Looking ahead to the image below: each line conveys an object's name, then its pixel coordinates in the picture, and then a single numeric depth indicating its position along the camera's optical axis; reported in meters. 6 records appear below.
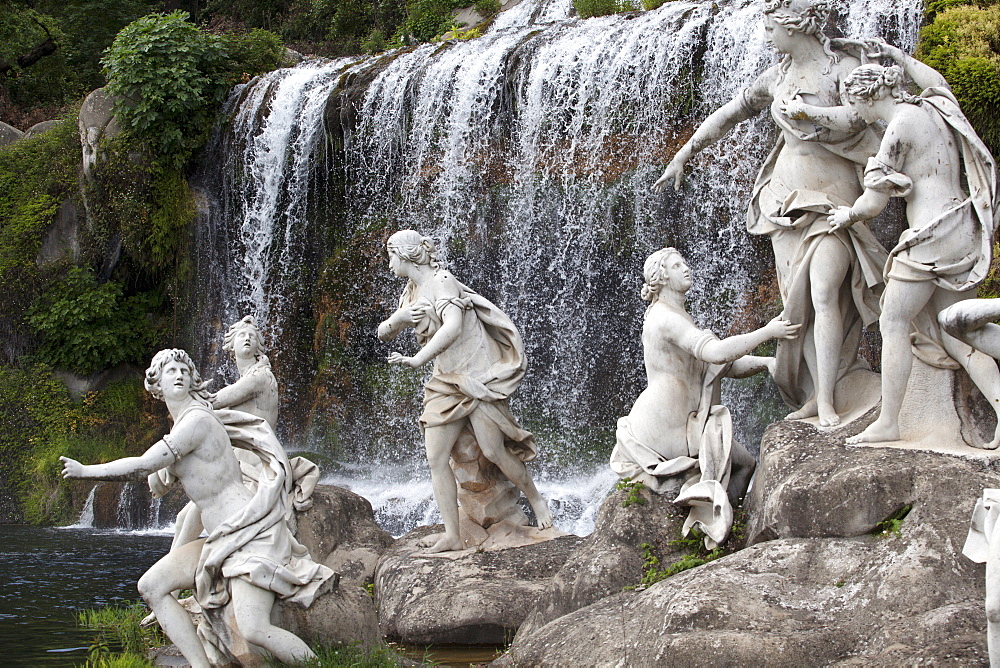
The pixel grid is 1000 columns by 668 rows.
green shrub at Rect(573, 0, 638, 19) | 18.27
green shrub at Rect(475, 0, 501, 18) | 21.00
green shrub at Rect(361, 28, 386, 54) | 21.95
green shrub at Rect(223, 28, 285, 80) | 18.88
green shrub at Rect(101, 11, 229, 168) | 17.73
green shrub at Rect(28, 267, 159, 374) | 17.94
